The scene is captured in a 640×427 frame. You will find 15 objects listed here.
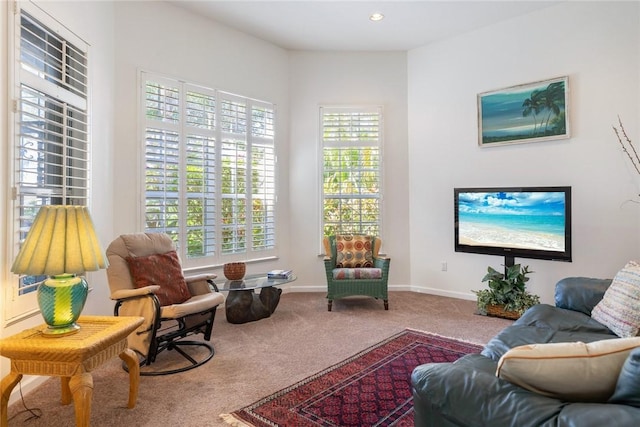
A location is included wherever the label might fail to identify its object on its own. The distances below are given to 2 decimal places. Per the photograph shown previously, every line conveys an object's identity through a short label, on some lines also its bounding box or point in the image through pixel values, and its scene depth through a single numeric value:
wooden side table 1.74
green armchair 4.22
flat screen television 3.84
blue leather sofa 0.94
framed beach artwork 4.02
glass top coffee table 3.76
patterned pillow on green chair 4.56
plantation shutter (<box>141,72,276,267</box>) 3.92
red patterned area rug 2.04
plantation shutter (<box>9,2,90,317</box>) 2.36
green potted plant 3.87
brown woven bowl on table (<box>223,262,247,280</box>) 3.90
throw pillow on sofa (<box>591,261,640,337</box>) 2.08
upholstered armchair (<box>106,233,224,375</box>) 2.61
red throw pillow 2.86
